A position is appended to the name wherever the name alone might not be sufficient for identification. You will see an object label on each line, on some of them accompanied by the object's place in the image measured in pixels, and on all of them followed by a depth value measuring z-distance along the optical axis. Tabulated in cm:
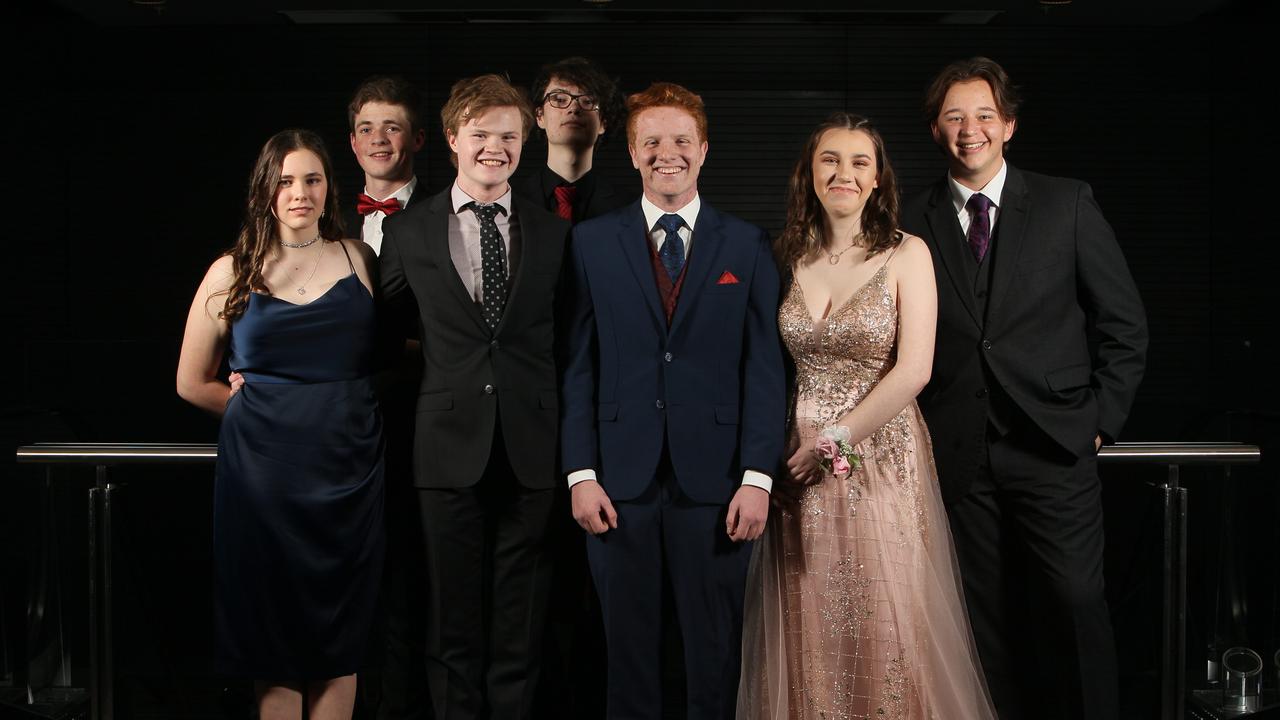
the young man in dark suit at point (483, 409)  273
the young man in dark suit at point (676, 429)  262
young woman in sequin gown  268
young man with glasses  340
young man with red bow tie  343
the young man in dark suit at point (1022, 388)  292
